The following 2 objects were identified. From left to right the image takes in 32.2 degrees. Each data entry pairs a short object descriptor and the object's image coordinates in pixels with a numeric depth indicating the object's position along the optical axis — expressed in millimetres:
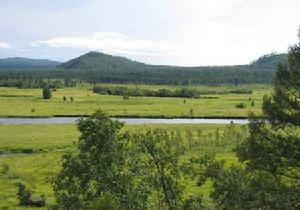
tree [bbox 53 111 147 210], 28781
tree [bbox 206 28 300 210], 26891
